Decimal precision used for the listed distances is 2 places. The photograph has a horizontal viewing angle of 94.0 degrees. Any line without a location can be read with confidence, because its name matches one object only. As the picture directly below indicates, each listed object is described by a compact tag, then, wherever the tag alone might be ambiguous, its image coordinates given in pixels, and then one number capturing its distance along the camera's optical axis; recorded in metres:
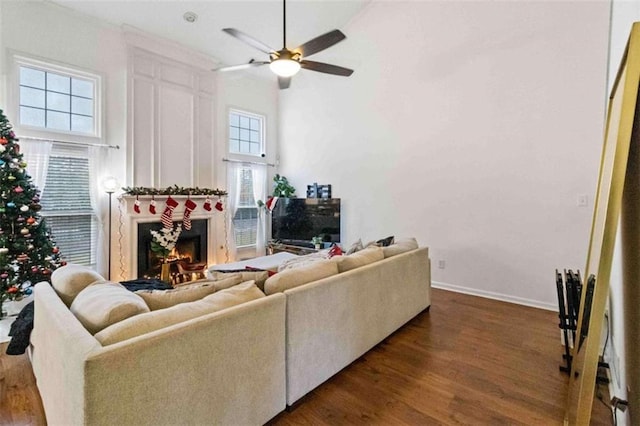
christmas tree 3.24
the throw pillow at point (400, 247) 3.16
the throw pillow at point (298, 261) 2.88
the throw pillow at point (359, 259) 2.55
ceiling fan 2.94
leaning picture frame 1.21
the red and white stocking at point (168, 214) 4.88
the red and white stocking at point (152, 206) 4.76
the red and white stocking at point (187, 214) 5.18
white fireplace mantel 4.58
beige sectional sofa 1.18
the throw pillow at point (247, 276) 2.02
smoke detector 4.58
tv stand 5.71
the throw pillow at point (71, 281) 1.78
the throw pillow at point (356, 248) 3.45
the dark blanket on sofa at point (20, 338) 2.22
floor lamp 4.34
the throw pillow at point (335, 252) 3.61
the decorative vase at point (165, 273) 4.83
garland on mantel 4.60
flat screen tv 5.71
